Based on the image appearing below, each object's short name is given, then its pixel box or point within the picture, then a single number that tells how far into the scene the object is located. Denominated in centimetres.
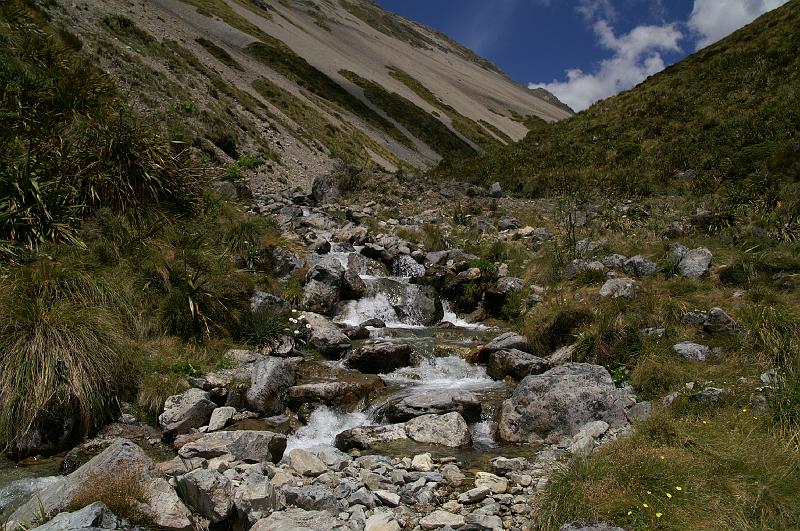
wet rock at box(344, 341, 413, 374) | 904
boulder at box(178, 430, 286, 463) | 548
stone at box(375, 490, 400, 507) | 457
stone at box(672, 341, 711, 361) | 711
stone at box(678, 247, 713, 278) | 1000
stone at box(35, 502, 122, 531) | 365
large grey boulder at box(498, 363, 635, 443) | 627
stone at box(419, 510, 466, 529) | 420
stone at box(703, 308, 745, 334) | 751
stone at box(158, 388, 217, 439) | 627
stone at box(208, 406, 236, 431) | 645
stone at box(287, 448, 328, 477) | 518
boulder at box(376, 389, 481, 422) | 700
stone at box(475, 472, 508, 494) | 478
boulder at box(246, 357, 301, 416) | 716
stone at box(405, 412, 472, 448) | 625
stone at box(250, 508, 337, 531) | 404
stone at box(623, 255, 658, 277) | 1062
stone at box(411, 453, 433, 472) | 535
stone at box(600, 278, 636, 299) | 917
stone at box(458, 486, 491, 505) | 462
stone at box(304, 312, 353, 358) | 954
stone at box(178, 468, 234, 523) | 429
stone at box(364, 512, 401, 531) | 416
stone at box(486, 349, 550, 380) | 842
